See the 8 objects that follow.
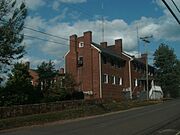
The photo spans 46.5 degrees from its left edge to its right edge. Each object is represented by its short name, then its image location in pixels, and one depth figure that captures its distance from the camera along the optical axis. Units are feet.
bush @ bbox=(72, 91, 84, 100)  84.29
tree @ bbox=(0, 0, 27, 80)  55.02
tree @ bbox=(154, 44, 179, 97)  148.76
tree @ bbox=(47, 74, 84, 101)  78.38
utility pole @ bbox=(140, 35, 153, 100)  124.78
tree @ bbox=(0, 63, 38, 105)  64.67
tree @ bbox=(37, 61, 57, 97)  85.64
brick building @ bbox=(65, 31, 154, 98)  100.81
